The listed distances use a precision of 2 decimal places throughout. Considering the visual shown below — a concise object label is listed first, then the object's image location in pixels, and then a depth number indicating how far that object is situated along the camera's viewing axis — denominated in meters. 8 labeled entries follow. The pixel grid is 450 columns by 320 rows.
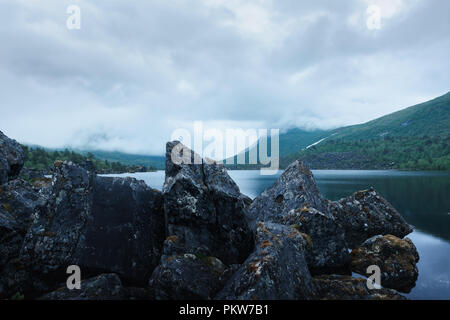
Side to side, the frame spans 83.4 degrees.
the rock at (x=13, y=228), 10.14
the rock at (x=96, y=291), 8.81
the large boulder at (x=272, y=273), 8.03
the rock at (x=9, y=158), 16.00
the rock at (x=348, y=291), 9.80
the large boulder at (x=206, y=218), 11.05
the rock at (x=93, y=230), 10.17
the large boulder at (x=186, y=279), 8.93
